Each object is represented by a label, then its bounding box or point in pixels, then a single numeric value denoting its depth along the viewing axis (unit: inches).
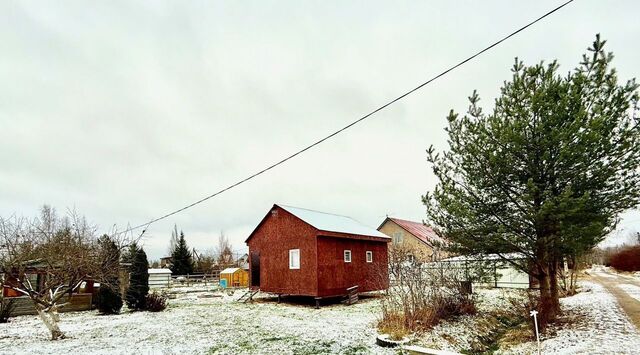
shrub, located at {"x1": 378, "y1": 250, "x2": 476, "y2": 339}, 373.1
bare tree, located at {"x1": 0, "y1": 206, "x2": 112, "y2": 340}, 386.9
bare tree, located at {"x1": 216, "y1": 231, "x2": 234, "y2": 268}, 1806.6
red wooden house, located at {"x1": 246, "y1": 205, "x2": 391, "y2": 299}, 612.7
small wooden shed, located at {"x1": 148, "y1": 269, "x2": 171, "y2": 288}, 1099.4
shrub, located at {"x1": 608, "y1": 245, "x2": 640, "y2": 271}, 1326.3
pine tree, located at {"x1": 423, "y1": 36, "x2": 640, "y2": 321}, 332.8
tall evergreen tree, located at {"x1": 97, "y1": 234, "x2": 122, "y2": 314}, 544.6
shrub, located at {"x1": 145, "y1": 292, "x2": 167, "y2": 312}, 593.3
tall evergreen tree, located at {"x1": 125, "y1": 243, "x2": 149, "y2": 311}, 608.1
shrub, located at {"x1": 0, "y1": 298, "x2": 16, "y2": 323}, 527.8
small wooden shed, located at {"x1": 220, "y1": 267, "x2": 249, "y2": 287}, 1126.4
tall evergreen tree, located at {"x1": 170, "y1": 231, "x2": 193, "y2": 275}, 1459.2
